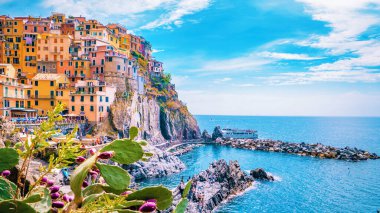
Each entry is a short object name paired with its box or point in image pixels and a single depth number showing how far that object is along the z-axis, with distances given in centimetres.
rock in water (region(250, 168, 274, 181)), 5117
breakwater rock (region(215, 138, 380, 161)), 7744
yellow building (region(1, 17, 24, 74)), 6400
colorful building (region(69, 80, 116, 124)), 5556
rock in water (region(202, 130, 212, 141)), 10162
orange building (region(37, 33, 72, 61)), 6475
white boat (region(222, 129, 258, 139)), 10787
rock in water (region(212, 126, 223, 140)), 10430
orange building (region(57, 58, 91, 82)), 6375
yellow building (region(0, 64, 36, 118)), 4612
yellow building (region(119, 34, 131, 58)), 7894
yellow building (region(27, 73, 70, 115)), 5375
